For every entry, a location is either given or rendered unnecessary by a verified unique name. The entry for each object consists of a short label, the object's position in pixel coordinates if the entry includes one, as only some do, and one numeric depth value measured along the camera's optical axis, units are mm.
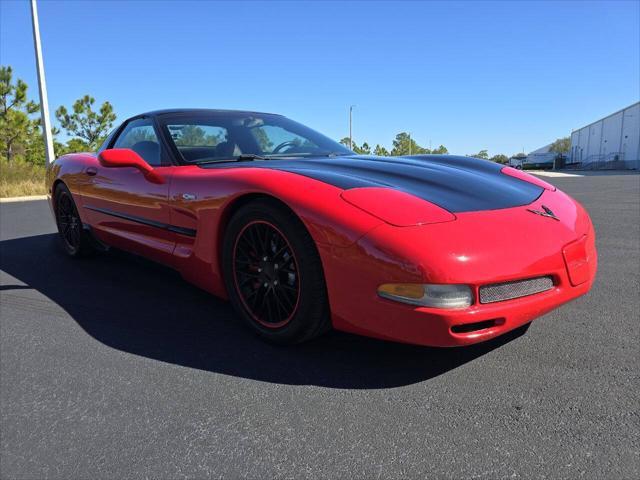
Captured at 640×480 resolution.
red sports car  1682
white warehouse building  48219
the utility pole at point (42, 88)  13788
